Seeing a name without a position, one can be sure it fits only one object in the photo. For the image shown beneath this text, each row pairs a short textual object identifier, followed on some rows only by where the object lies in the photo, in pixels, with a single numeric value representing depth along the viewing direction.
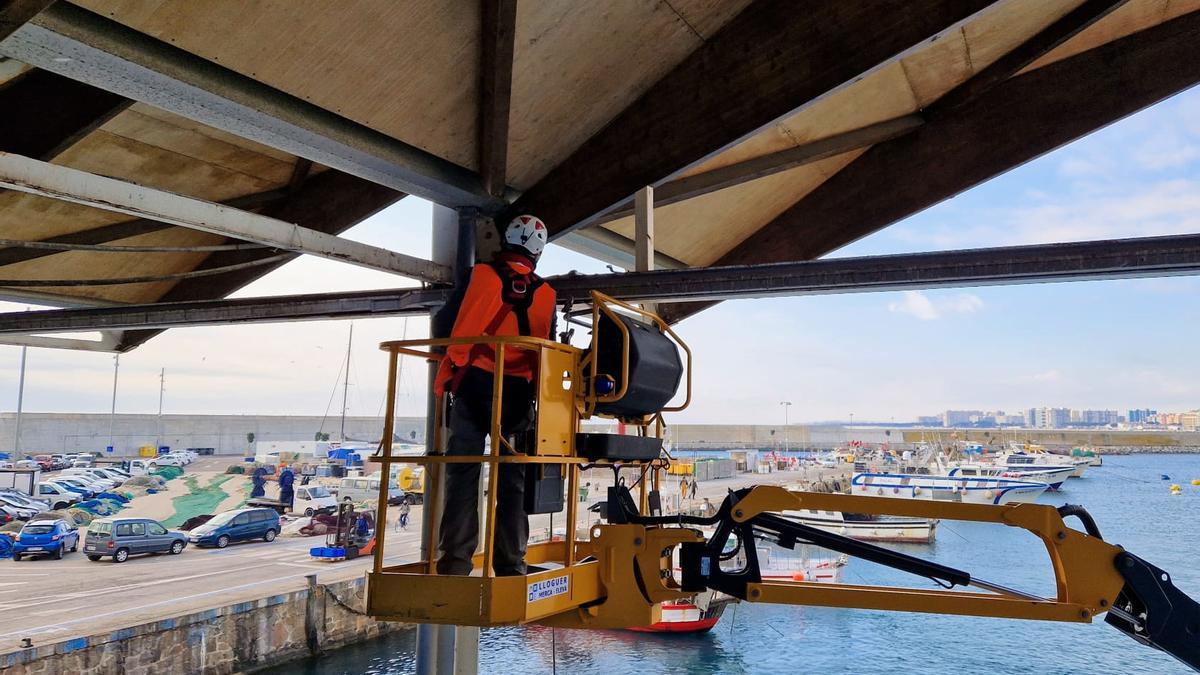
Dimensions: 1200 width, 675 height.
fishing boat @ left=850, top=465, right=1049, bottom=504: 55.81
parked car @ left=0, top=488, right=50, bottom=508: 37.91
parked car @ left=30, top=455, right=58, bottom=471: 58.79
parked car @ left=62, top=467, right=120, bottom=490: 48.30
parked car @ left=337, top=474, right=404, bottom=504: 49.82
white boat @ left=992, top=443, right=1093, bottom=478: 79.24
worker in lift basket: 4.79
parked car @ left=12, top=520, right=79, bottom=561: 28.36
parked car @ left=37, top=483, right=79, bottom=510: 41.37
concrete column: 7.32
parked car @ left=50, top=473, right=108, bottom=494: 46.66
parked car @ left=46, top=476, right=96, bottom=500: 44.12
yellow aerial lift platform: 3.97
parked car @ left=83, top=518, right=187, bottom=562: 28.02
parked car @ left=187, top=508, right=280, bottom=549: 32.34
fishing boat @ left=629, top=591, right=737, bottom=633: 30.16
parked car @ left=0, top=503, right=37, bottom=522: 35.09
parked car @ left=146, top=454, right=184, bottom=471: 59.14
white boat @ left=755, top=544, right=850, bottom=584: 33.31
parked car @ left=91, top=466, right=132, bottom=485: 51.16
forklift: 30.03
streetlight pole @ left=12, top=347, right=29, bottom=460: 48.29
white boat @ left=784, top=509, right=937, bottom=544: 47.69
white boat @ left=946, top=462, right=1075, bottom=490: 64.63
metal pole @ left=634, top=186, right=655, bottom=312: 7.35
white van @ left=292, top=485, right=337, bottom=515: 43.22
